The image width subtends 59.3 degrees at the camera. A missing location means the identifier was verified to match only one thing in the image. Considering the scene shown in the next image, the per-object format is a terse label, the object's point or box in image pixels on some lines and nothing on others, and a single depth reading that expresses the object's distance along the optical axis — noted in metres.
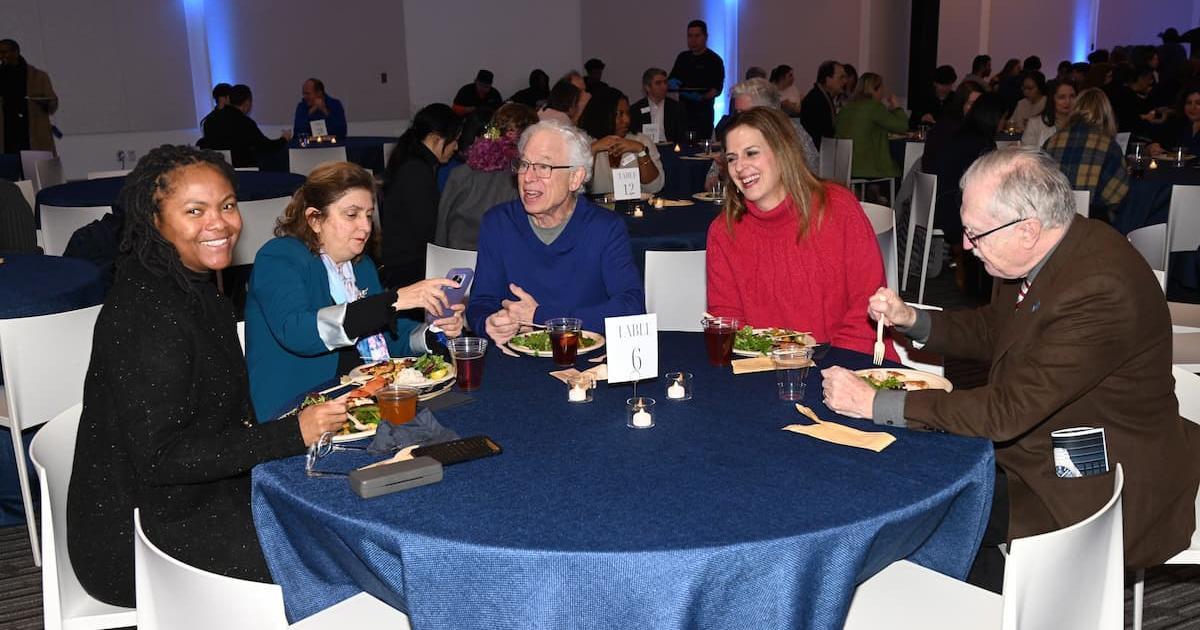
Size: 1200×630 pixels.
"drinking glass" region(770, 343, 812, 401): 2.43
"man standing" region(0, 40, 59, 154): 10.16
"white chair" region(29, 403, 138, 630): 2.20
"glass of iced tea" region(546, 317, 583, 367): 2.66
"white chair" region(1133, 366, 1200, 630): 2.55
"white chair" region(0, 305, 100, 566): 3.07
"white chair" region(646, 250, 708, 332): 4.00
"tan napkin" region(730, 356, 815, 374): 2.65
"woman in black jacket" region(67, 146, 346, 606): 2.12
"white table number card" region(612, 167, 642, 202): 5.52
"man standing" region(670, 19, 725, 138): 12.21
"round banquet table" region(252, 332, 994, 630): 1.73
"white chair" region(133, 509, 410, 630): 1.79
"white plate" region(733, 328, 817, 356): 2.78
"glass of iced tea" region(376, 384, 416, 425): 2.24
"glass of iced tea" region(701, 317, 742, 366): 2.64
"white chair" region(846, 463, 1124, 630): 1.74
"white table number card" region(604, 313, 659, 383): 2.42
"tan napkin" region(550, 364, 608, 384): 2.60
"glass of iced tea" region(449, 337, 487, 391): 2.51
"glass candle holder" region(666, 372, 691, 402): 2.46
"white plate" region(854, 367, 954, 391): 2.45
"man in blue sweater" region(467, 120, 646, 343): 3.42
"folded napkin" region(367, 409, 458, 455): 2.16
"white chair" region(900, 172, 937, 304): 6.45
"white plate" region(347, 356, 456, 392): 2.48
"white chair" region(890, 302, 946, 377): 3.22
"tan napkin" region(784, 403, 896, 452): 2.14
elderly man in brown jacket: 2.25
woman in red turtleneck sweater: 3.34
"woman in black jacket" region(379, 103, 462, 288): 5.00
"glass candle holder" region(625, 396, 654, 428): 2.26
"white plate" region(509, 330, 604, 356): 2.80
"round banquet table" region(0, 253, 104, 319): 3.82
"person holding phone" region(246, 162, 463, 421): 2.89
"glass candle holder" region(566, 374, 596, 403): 2.45
